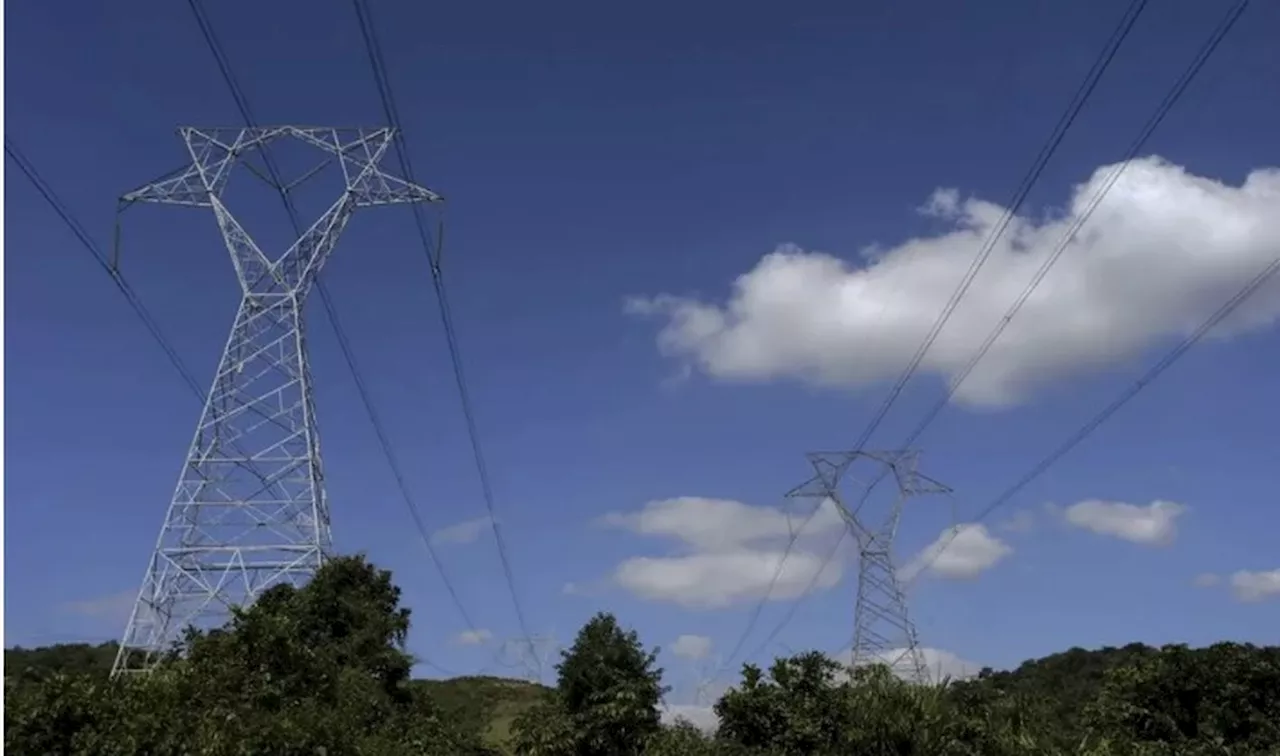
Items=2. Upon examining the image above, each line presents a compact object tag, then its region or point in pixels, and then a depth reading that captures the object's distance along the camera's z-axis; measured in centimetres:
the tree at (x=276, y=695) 2984
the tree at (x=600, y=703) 5512
